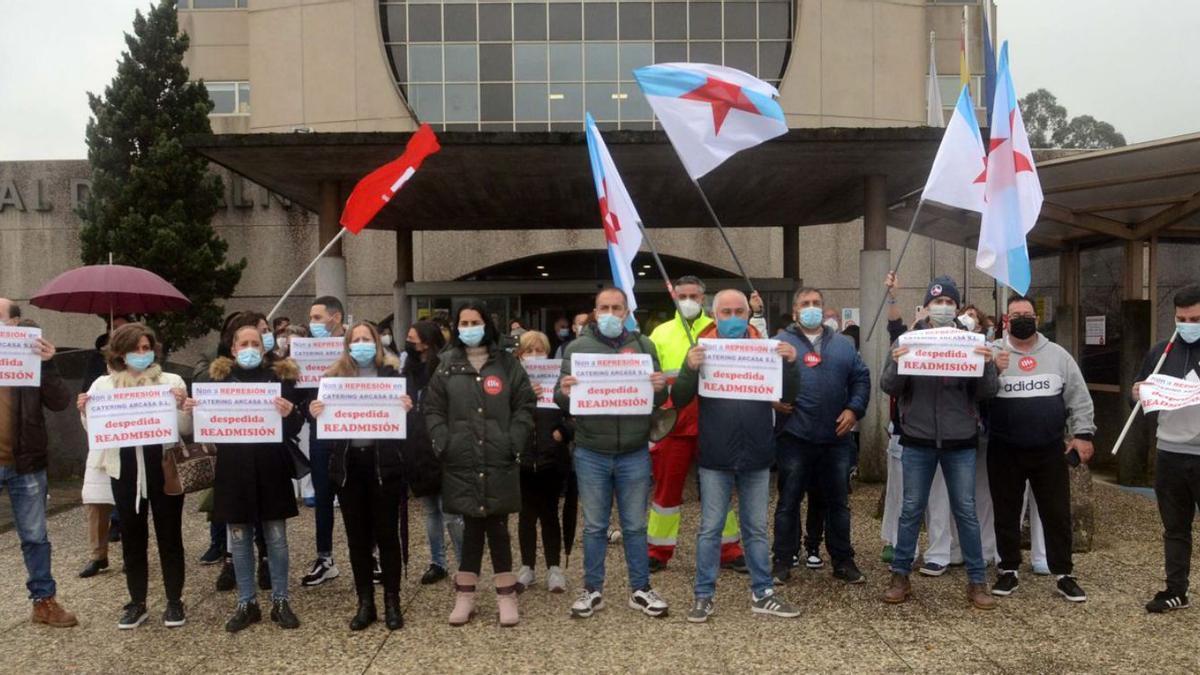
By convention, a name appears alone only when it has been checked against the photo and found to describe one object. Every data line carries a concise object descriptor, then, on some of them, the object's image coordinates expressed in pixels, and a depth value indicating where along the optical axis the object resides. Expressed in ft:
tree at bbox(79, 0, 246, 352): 52.85
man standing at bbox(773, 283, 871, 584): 20.20
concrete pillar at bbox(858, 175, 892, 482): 35.14
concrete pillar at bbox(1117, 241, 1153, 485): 33.53
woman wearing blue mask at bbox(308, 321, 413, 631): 17.94
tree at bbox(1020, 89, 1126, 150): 278.26
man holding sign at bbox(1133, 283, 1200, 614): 18.35
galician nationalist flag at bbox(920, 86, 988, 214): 21.89
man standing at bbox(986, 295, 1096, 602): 19.17
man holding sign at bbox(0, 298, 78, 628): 18.04
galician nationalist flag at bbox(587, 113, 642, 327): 20.47
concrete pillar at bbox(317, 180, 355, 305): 35.43
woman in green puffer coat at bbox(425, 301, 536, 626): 17.74
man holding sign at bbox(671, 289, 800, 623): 17.70
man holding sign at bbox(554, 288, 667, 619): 18.04
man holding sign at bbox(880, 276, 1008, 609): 18.84
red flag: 26.45
